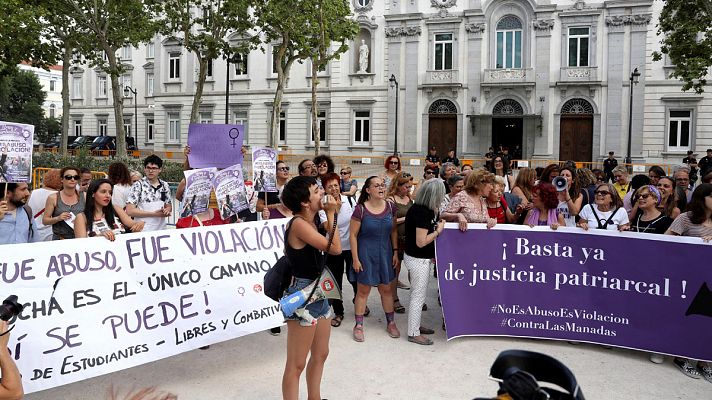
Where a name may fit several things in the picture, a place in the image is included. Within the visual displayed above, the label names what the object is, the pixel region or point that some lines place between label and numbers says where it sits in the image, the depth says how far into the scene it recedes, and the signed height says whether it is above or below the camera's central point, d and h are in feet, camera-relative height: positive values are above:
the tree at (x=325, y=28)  69.51 +17.84
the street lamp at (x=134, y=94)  151.33 +18.61
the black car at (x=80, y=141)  140.03 +5.53
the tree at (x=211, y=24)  76.47 +19.42
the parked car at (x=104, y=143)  141.79 +5.00
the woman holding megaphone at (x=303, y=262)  12.92 -2.19
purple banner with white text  17.69 -3.86
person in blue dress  19.88 -2.81
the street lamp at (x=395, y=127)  110.32 +7.90
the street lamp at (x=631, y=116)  96.07 +9.64
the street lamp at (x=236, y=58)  84.68 +15.81
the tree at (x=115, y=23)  72.84 +18.85
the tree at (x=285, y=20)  72.23 +18.63
